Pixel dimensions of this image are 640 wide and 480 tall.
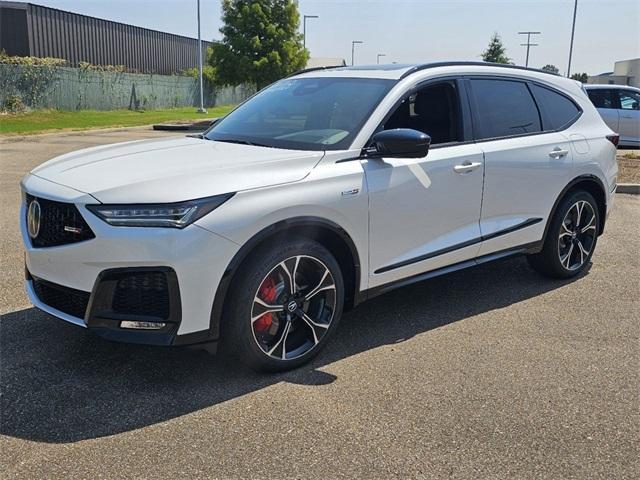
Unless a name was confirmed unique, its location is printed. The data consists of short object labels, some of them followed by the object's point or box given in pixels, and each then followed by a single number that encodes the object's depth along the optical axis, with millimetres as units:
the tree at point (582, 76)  69444
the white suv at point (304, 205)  3186
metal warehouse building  37156
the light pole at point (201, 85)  32728
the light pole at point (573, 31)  39125
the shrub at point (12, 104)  25703
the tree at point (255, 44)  30391
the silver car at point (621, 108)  15602
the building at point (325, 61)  76262
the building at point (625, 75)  61131
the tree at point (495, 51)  62312
